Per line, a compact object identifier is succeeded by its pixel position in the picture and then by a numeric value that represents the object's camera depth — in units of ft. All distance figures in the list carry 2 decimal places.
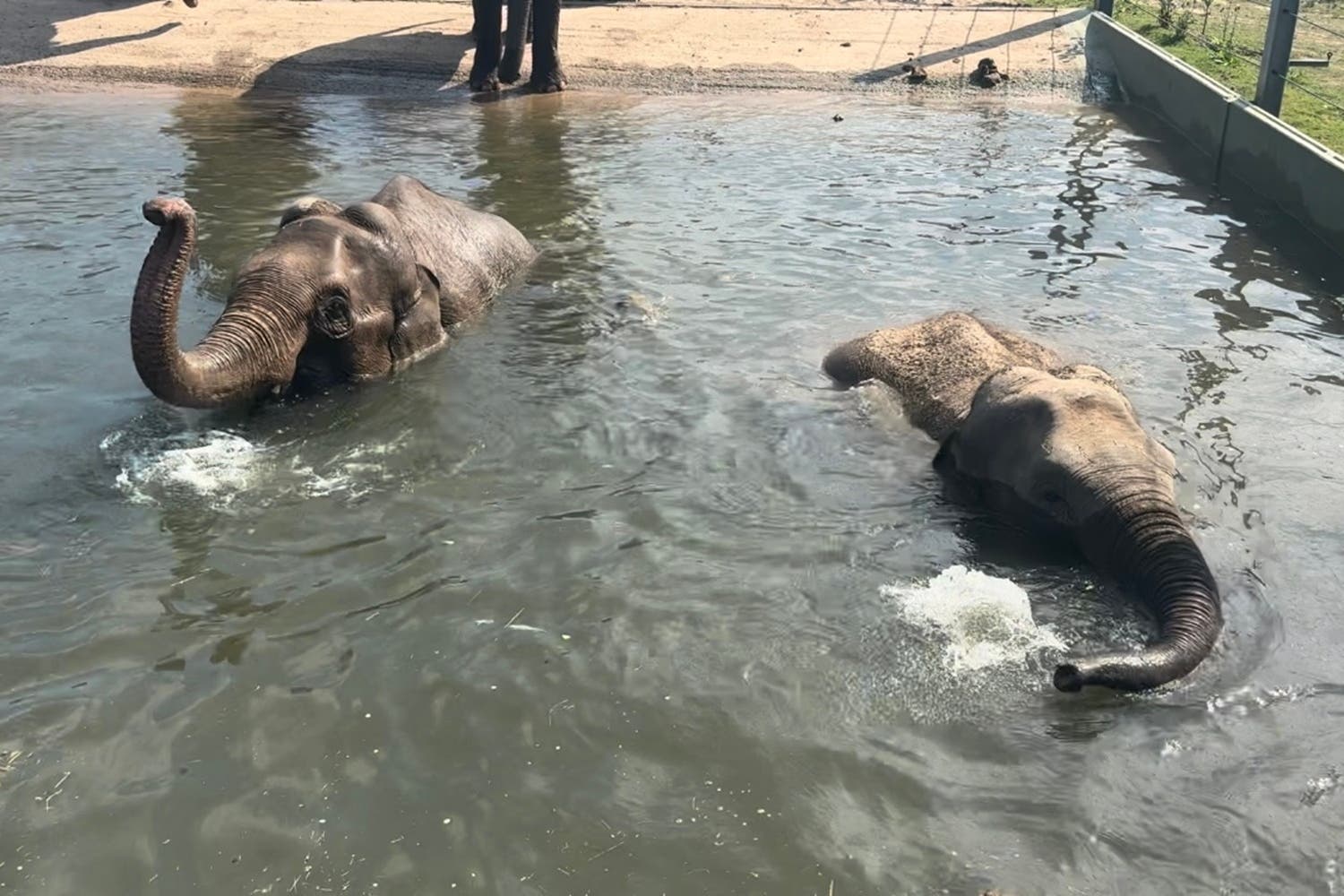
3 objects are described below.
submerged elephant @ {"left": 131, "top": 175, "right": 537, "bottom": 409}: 23.40
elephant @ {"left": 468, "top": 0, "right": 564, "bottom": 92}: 70.54
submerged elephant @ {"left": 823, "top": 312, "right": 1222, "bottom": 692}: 18.78
